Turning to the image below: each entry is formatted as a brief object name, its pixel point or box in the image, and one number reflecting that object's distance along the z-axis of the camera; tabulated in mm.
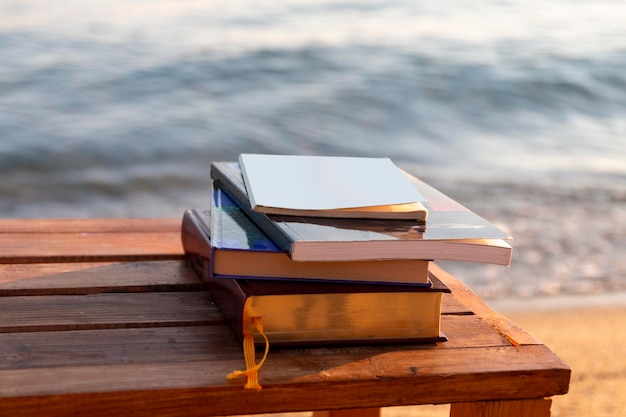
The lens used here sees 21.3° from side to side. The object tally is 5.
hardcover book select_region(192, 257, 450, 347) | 1199
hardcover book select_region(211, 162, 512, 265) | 1179
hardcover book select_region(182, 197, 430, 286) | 1205
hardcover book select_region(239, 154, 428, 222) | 1233
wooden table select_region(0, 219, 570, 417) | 1147
